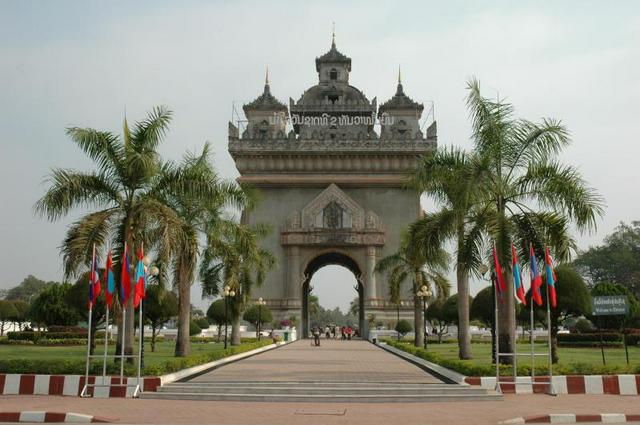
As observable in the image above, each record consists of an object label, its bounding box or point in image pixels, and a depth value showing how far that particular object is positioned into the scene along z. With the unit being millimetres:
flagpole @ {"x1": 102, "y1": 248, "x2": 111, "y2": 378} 14727
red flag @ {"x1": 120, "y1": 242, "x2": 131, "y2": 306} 15273
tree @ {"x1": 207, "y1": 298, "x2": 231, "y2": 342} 40891
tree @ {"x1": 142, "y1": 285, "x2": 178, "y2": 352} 30383
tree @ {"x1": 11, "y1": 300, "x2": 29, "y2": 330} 58381
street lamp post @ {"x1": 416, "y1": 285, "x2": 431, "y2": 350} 32219
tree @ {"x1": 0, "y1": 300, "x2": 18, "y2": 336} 56594
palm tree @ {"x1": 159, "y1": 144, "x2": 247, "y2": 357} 18875
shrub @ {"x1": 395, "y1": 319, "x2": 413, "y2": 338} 46812
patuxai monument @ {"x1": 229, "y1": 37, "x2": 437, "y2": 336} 51219
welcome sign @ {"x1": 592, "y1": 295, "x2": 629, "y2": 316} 18750
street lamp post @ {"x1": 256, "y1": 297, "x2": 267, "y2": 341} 41644
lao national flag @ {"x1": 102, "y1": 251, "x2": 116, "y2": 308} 15453
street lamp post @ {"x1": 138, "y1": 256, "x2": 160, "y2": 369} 16133
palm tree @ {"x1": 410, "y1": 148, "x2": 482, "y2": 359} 18297
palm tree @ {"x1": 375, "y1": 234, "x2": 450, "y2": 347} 34219
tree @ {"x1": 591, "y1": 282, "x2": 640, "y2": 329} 36469
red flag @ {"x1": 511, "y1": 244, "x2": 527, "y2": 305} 15847
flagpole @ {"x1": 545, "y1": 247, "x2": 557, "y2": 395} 14867
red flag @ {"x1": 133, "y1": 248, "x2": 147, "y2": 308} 15914
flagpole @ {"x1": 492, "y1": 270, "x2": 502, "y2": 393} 14760
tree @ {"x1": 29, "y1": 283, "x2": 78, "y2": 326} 42531
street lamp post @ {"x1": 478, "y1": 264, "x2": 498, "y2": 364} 17391
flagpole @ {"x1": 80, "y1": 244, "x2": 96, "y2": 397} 14516
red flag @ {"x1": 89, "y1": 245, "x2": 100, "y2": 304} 15727
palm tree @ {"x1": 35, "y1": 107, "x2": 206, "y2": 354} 16828
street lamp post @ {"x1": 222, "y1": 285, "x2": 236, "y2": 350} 28300
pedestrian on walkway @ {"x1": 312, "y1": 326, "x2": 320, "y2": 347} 38659
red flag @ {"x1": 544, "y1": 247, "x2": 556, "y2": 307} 15672
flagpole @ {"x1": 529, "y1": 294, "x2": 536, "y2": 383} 15266
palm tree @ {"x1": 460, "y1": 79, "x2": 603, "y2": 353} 17281
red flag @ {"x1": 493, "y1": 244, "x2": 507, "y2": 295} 16328
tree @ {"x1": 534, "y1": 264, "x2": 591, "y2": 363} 26078
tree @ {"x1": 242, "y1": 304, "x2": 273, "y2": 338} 46781
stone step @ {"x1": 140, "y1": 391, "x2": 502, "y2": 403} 13891
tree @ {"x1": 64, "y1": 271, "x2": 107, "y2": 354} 31297
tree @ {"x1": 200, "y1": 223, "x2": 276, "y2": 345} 24094
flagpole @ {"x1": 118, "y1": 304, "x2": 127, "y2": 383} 14798
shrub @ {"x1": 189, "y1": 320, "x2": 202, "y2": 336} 45947
